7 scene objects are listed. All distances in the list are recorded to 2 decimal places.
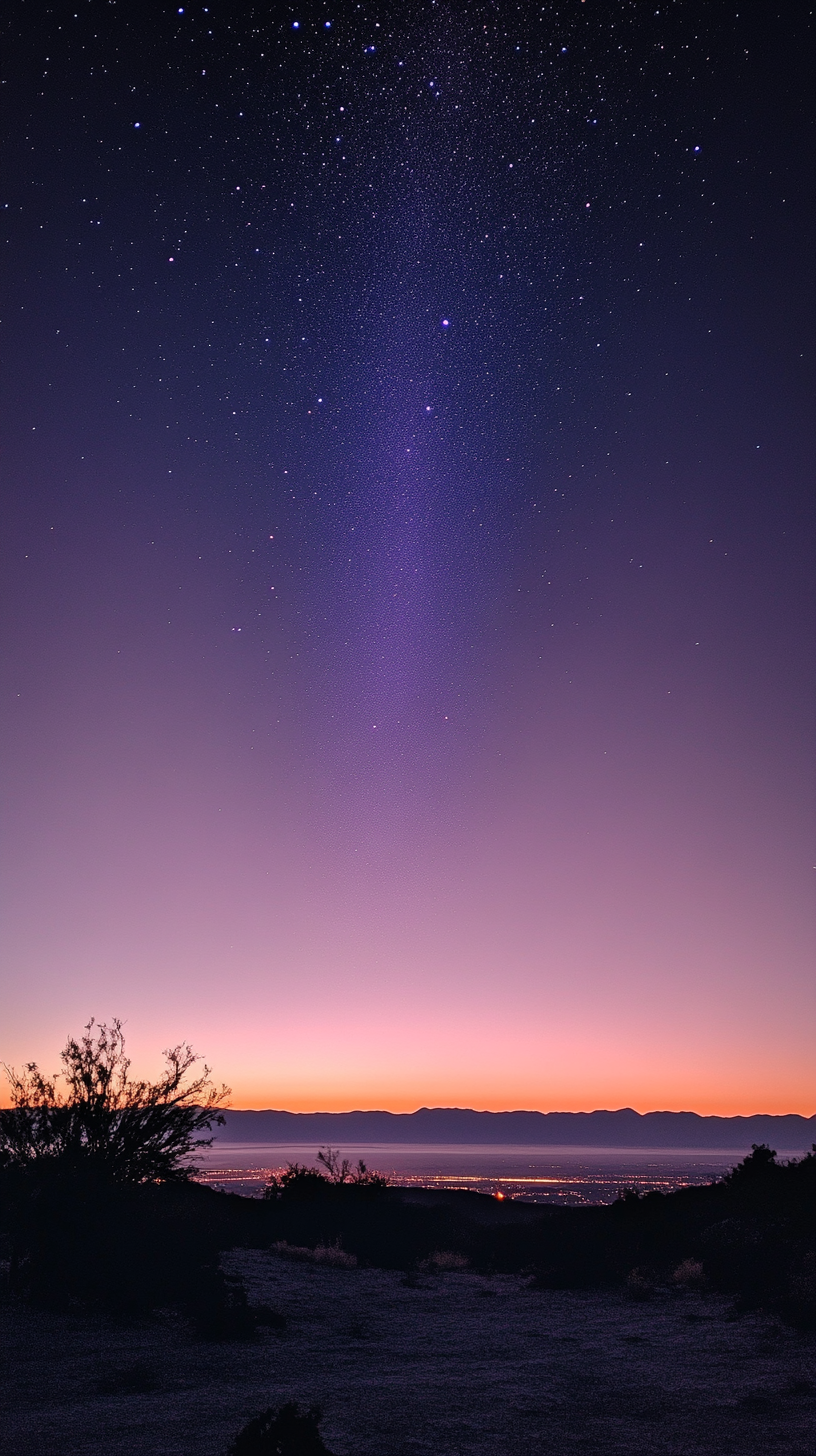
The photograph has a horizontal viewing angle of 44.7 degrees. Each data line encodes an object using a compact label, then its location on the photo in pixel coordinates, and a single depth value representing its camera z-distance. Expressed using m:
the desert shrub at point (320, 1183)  26.00
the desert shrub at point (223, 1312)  13.12
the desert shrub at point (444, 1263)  20.53
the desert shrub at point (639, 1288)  17.17
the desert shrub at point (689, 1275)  17.84
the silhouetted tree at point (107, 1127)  16.33
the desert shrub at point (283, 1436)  7.73
